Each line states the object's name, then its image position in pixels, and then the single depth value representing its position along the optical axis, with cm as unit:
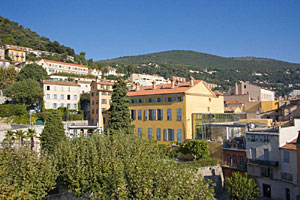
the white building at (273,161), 2830
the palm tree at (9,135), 3297
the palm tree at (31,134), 3527
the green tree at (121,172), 1413
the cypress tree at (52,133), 3369
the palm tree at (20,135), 3466
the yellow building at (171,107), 4128
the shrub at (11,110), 5122
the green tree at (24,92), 5703
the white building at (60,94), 6284
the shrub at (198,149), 3538
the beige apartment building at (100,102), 5888
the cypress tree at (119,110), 4068
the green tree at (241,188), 2728
